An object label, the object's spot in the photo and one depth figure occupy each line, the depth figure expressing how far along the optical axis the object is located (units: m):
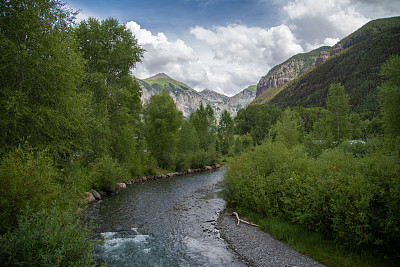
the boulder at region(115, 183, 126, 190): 27.16
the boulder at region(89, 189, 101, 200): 22.21
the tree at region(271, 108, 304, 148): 43.34
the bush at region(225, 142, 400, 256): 8.45
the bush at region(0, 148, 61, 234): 7.51
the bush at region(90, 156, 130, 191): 24.42
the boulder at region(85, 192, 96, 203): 20.55
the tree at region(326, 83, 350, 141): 43.22
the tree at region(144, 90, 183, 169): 43.76
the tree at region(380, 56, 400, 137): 26.31
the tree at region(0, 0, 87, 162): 10.86
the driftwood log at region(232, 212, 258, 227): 14.38
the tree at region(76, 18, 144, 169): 26.44
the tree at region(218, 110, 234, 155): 83.62
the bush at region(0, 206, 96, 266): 5.82
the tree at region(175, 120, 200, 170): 46.76
